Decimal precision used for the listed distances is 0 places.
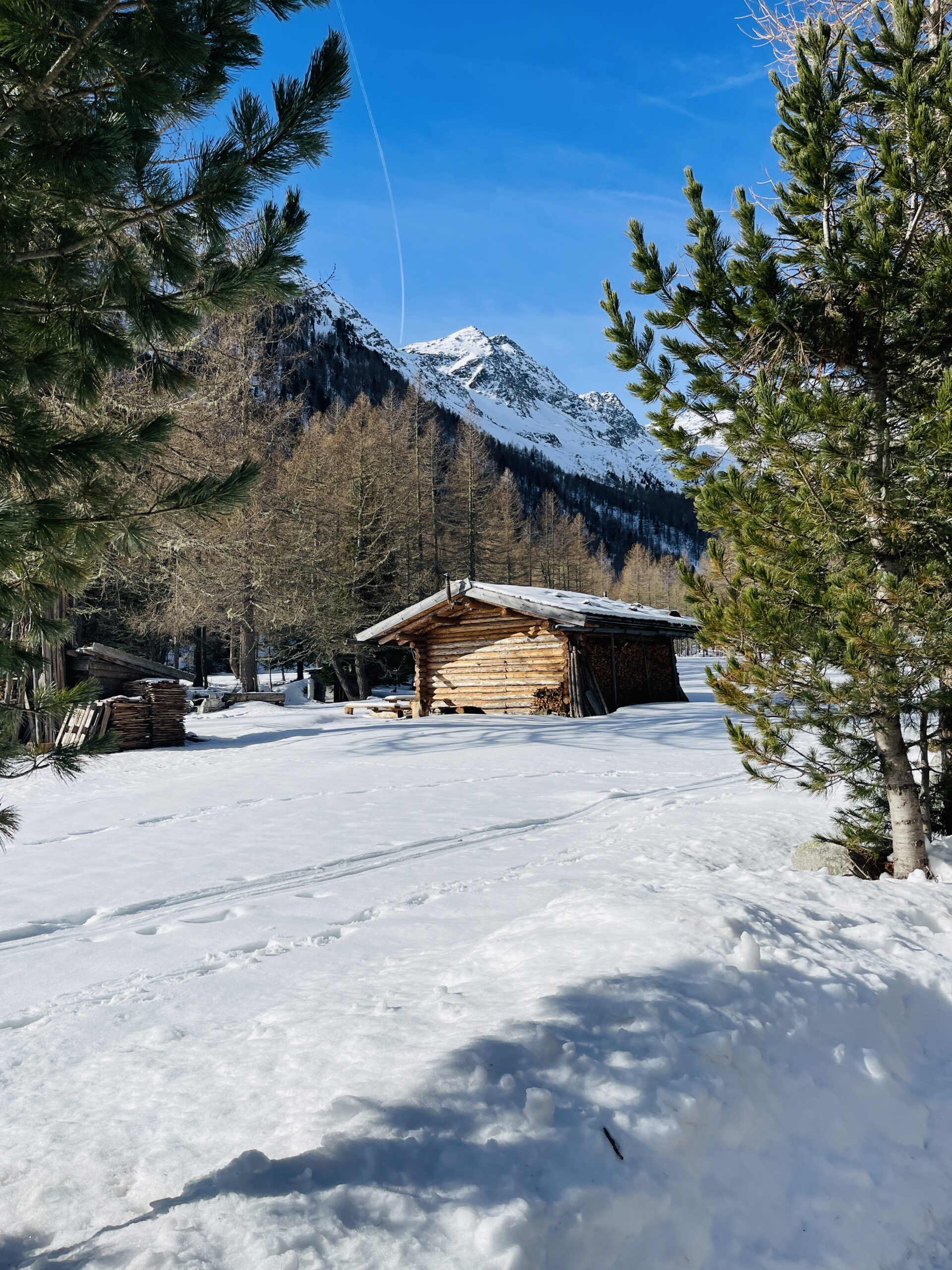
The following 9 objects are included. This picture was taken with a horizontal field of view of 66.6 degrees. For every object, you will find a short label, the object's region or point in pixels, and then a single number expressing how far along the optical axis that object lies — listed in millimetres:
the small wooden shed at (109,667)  15695
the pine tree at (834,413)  4891
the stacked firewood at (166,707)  15125
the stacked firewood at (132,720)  14352
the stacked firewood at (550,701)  18328
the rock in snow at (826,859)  6035
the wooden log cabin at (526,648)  18297
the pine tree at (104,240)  2607
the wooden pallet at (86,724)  13438
